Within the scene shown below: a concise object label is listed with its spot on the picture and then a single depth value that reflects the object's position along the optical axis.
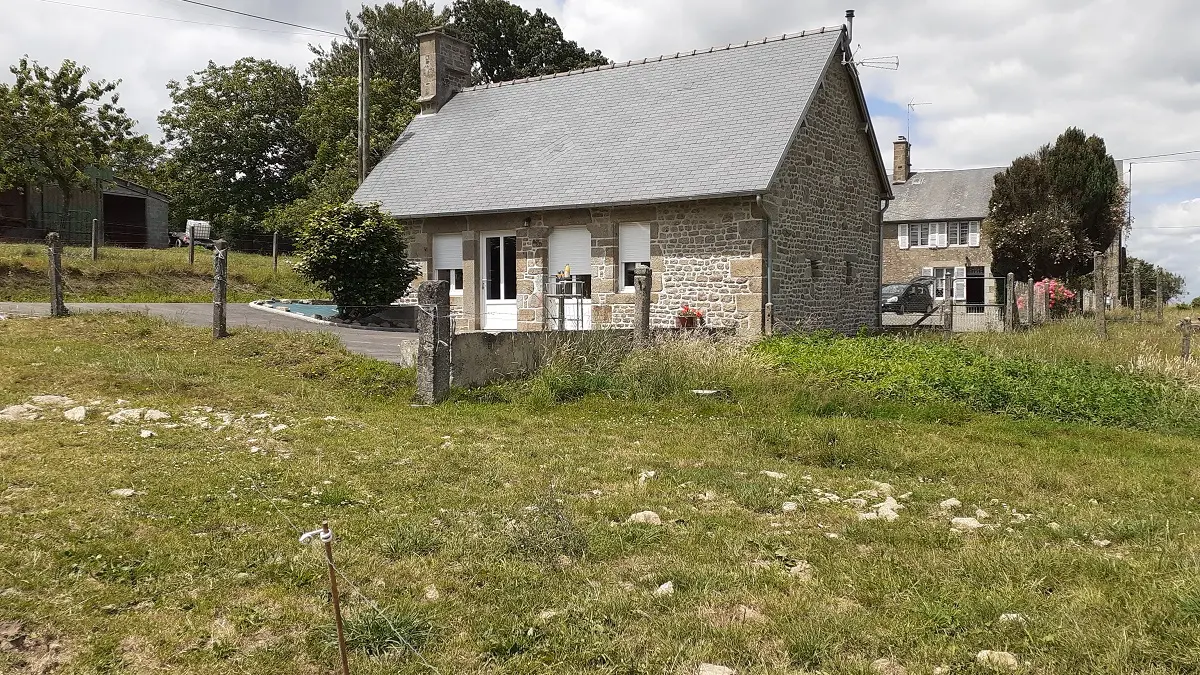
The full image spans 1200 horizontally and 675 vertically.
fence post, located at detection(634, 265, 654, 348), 12.14
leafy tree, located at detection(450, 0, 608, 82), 38.31
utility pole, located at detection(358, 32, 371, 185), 23.47
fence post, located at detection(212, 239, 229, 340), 11.58
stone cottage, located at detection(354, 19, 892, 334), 15.99
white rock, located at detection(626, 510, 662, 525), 5.14
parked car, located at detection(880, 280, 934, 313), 26.13
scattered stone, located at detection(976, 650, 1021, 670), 3.20
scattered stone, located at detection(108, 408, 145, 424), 7.52
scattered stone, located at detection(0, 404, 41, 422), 7.39
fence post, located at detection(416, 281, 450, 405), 9.51
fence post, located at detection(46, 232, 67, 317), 12.84
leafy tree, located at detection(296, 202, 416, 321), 17.47
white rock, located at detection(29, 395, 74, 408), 7.97
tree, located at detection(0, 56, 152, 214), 27.06
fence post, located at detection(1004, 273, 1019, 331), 18.09
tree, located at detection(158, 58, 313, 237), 39.97
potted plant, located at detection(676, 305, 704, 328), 15.50
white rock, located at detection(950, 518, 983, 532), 5.07
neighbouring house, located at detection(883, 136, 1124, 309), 37.97
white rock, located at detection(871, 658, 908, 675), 3.21
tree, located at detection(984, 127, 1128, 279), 28.72
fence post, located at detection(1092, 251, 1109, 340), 15.77
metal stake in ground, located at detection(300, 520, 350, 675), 2.75
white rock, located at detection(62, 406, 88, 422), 7.44
